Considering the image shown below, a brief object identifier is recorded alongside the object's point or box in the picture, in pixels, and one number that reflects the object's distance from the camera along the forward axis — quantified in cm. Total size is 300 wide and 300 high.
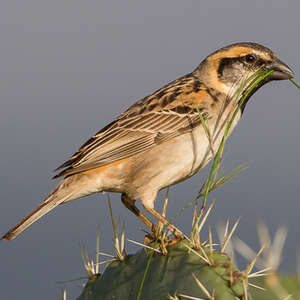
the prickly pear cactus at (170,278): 614
